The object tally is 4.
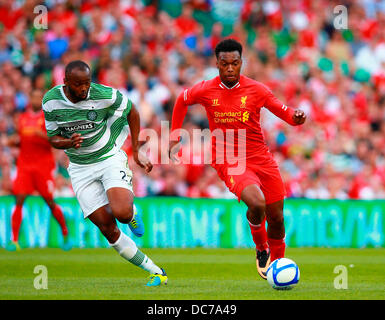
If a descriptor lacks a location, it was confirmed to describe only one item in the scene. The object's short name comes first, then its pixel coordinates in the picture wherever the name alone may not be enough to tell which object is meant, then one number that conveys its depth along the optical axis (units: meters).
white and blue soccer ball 18.58
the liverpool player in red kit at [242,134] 20.30
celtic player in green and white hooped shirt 19.27
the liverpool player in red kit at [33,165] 30.00
